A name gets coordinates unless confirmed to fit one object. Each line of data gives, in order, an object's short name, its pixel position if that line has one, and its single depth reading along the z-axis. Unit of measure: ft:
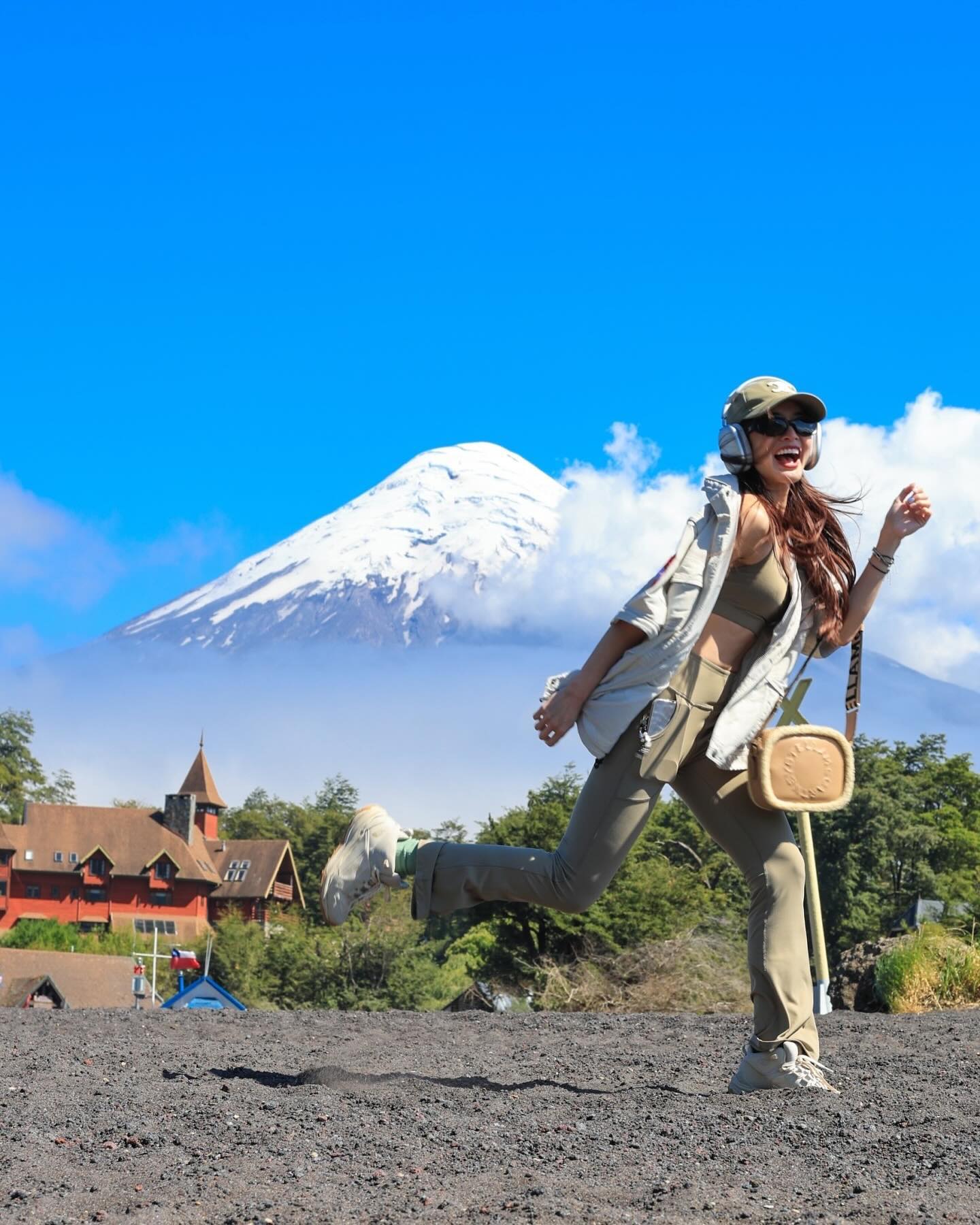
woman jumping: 13.87
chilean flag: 52.95
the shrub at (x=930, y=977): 26.76
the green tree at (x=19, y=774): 243.81
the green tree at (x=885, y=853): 147.54
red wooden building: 249.96
